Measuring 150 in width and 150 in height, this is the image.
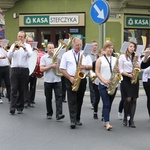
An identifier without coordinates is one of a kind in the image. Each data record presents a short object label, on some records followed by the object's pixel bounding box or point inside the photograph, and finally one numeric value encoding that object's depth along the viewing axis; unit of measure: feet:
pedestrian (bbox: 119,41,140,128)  25.31
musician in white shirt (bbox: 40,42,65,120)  27.20
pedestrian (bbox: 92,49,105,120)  28.60
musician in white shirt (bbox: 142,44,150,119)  26.96
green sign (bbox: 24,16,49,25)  62.39
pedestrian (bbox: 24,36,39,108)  32.55
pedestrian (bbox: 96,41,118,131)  24.70
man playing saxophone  24.71
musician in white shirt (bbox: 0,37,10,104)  34.20
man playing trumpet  28.48
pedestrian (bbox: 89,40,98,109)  31.22
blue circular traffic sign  36.27
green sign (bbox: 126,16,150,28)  62.59
